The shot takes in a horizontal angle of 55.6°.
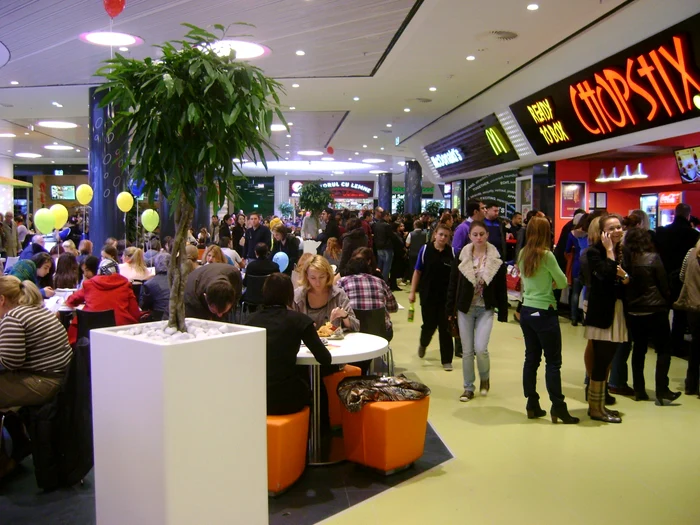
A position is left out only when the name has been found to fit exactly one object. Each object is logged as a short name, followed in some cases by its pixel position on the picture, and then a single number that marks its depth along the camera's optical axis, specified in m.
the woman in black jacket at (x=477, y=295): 5.20
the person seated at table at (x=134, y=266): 6.59
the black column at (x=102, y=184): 10.66
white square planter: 2.42
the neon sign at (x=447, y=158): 15.44
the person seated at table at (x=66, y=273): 6.41
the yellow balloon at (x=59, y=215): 9.22
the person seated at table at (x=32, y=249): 8.53
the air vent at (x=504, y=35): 7.67
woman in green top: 4.75
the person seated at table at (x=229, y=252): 8.95
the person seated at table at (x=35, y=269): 5.74
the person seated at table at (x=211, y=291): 3.98
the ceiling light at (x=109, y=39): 7.97
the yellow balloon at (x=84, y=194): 10.30
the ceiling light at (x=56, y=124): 15.65
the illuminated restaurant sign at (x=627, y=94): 6.23
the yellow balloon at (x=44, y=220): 8.98
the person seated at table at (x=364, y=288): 5.19
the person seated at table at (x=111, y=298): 5.06
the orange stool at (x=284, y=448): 3.47
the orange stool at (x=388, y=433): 3.77
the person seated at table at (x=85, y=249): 7.91
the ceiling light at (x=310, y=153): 23.31
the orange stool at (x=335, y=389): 4.66
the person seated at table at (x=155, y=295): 5.59
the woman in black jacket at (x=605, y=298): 4.68
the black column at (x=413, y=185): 23.28
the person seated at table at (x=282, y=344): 3.56
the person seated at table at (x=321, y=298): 4.49
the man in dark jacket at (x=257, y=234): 10.36
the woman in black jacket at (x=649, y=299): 5.15
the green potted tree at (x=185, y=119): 2.49
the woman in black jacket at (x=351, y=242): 7.62
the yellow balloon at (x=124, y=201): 9.70
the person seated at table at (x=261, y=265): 7.45
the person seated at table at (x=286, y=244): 9.77
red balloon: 5.65
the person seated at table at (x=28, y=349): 3.55
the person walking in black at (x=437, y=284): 6.27
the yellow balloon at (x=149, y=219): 10.18
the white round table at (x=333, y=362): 3.83
